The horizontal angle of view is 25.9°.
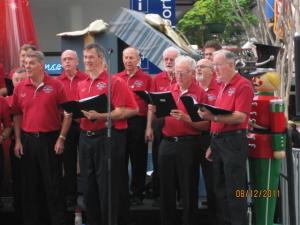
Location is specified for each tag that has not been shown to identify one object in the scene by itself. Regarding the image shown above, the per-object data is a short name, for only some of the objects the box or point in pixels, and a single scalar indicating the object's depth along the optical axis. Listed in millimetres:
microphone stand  6762
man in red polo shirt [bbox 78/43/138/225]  7141
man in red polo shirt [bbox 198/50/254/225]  6574
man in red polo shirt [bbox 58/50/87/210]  8078
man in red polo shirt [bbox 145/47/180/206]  8008
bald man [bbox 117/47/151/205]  8148
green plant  21938
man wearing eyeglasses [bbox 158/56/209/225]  7238
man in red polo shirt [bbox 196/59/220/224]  7348
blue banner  13195
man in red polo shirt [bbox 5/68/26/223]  7871
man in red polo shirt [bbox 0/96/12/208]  7512
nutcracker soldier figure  6773
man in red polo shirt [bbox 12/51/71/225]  7387
